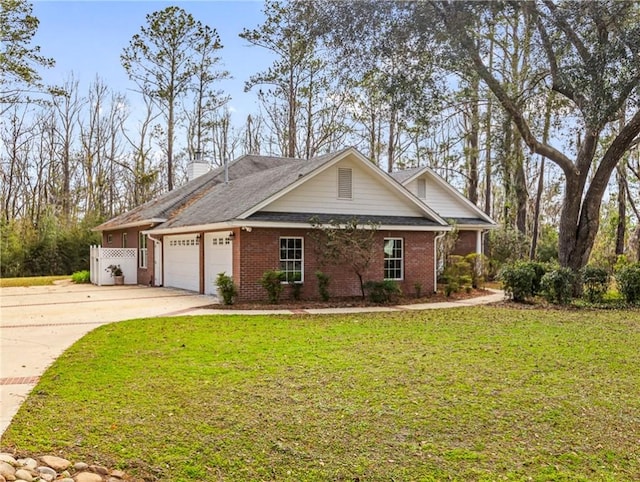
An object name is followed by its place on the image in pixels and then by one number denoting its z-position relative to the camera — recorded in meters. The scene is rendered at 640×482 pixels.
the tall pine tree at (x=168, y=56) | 29.38
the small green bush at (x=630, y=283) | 14.76
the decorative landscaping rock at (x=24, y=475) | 3.89
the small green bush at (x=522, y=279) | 15.40
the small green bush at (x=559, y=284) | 14.67
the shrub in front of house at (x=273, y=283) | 14.49
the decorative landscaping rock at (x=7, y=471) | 3.90
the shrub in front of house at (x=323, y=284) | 15.26
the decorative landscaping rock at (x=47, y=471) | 3.98
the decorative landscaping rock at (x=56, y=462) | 4.10
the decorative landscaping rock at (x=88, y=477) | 3.95
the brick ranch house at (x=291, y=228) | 15.07
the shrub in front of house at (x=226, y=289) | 14.24
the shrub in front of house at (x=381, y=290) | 15.23
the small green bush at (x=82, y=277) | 23.73
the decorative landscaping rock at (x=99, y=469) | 4.07
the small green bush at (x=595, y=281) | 14.95
